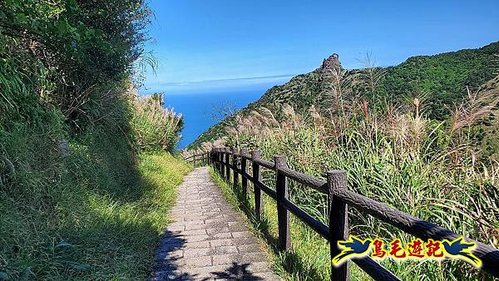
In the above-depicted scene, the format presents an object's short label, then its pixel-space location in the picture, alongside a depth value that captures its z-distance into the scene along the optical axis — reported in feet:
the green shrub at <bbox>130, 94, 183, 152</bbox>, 39.98
